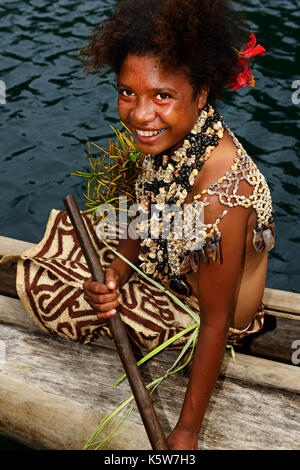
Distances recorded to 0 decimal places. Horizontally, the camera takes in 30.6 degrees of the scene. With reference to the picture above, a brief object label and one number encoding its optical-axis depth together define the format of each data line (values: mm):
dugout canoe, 2344
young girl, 1952
